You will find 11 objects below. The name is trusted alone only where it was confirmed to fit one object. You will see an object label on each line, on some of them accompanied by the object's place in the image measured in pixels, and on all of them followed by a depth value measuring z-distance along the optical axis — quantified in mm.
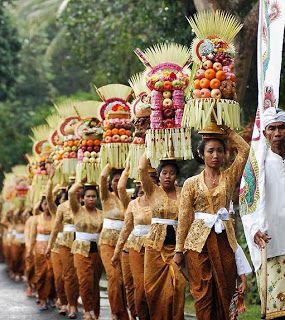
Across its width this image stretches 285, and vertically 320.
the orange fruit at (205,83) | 19094
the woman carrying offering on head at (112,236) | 25422
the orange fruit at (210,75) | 19156
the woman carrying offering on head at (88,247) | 27109
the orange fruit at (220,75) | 19109
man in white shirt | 16906
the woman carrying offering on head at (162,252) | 21344
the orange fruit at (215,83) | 19047
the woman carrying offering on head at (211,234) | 18547
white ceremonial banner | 16469
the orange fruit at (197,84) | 19172
